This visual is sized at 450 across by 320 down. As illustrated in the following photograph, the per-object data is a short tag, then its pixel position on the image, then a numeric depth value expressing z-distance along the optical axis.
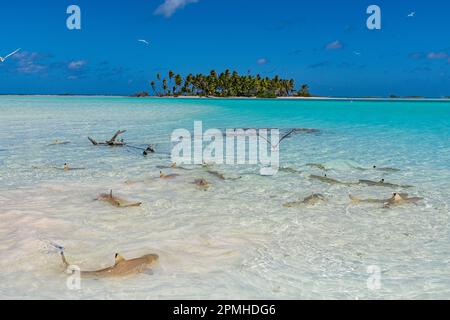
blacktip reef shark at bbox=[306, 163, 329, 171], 11.16
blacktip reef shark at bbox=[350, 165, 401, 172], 10.98
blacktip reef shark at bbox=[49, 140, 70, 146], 15.64
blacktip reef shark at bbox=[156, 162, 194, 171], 11.15
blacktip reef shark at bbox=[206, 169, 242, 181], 9.87
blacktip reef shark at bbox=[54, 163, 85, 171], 10.58
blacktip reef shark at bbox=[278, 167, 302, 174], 10.73
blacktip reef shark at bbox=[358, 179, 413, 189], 9.06
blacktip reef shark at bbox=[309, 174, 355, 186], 9.36
